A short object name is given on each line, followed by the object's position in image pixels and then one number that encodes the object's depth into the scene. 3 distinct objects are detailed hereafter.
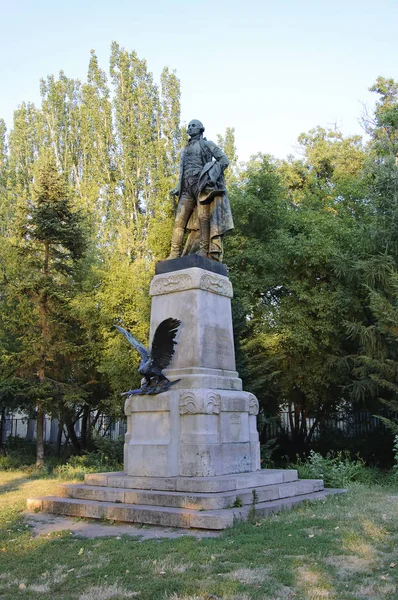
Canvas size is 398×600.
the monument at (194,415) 7.61
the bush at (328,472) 10.66
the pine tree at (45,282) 18.19
